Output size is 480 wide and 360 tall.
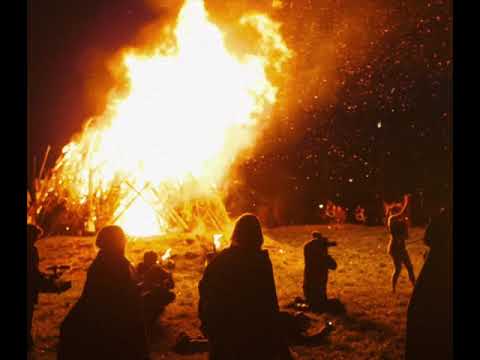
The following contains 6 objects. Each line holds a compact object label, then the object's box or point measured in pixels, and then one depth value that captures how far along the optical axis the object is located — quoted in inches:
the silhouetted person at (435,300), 175.9
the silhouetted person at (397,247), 383.2
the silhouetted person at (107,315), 177.6
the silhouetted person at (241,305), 171.2
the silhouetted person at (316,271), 351.9
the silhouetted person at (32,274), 243.9
